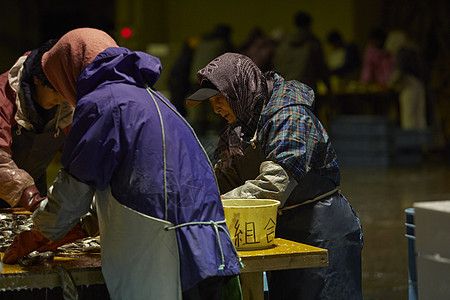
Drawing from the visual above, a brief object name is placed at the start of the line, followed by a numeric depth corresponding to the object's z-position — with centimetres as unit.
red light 1481
